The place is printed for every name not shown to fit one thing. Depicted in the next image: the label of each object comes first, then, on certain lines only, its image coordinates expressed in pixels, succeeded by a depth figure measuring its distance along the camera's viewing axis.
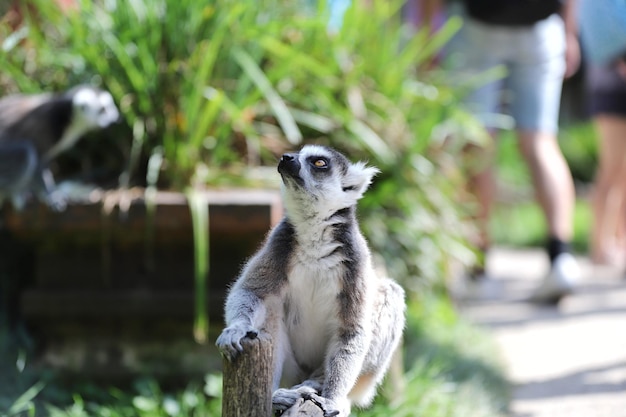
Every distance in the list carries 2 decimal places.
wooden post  2.10
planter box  3.88
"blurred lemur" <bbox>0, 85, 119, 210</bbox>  3.89
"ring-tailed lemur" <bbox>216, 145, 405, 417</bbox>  2.27
